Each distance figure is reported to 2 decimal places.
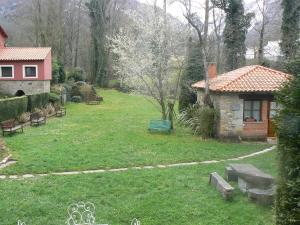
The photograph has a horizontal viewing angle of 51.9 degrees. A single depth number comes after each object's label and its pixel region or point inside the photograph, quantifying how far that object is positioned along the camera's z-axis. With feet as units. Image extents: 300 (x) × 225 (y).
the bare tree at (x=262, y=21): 92.25
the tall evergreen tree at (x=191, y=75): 69.18
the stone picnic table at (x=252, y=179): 26.45
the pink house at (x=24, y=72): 89.51
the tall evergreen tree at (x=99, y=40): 134.30
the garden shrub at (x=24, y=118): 62.63
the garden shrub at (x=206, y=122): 50.48
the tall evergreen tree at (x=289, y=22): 70.46
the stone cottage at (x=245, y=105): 49.39
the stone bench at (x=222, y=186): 25.86
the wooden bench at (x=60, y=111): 74.44
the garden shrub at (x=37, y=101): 69.96
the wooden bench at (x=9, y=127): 50.87
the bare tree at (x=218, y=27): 80.05
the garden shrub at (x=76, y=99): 102.05
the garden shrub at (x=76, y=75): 116.54
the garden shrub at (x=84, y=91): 103.10
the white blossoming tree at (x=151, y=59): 57.96
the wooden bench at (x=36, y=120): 60.49
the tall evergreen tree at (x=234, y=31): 78.02
